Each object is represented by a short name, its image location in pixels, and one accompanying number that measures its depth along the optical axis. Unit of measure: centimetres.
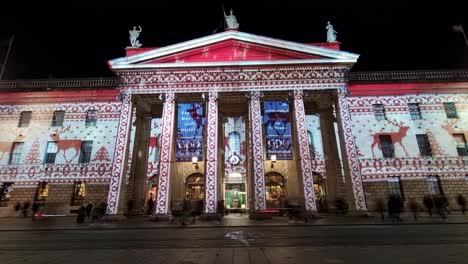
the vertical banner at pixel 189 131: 1842
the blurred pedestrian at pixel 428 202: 1591
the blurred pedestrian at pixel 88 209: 1833
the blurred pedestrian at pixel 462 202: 1752
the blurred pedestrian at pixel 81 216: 1537
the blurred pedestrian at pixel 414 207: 1397
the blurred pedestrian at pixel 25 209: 2006
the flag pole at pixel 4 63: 2318
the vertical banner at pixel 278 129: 1825
